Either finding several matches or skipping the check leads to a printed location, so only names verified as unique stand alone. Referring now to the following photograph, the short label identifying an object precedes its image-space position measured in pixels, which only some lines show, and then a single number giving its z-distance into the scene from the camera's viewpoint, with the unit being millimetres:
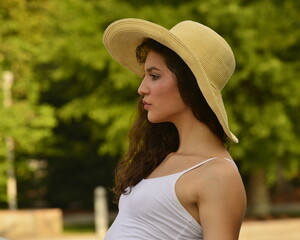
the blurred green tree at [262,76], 21656
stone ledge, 21812
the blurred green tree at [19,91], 23438
